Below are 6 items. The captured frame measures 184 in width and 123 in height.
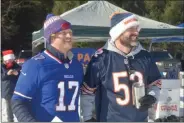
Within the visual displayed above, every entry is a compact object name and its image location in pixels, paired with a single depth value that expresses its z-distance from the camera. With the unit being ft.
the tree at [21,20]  93.61
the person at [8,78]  29.37
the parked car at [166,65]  41.91
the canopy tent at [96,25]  36.66
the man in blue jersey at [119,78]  11.84
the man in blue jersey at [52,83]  10.29
